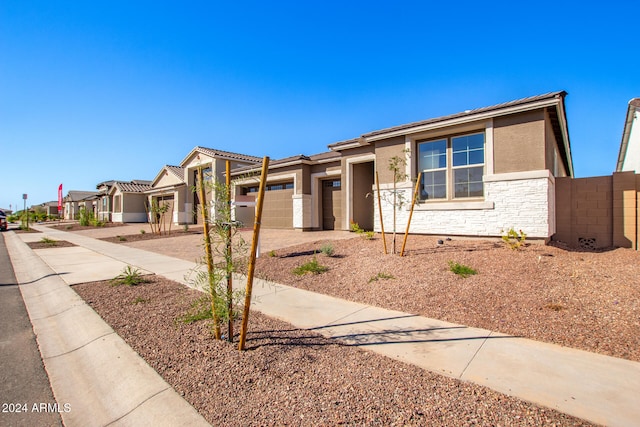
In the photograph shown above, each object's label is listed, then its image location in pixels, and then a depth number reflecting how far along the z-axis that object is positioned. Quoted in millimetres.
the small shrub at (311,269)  6944
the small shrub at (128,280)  6321
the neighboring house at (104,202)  37562
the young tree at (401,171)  10414
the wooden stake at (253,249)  2953
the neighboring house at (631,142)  12617
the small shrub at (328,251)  8156
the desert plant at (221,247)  3197
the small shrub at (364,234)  9450
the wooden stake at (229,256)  3215
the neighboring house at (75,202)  47425
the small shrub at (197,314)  3619
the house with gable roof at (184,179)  22562
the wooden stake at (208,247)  3140
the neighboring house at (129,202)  32812
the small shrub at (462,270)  5730
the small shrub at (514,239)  7305
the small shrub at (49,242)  14037
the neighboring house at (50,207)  70650
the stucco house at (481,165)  8203
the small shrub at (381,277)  6035
